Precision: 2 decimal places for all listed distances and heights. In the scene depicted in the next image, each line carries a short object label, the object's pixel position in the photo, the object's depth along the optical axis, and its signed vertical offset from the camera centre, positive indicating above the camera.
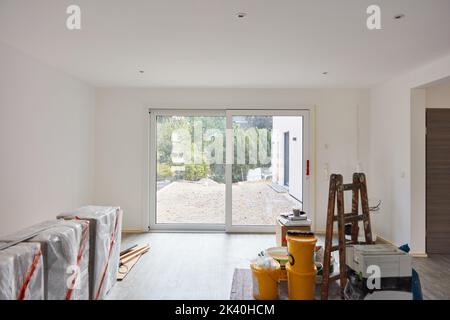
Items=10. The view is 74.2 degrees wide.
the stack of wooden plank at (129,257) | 3.35 -1.27
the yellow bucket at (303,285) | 2.28 -0.99
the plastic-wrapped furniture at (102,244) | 2.59 -0.80
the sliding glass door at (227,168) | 5.19 -0.19
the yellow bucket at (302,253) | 2.25 -0.74
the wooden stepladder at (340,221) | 2.43 -0.55
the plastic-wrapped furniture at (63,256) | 2.04 -0.71
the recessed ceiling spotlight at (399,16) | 2.44 +1.16
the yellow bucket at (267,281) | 2.35 -1.00
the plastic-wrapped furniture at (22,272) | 1.62 -0.67
